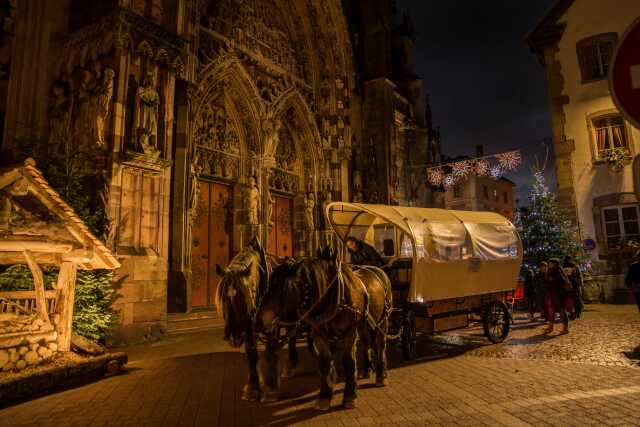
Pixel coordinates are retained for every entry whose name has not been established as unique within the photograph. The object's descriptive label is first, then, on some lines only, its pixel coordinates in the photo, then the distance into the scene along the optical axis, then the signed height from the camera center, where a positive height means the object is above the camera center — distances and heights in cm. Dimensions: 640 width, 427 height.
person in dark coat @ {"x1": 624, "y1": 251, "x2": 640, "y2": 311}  781 -33
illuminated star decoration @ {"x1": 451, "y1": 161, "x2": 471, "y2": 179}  1631 +401
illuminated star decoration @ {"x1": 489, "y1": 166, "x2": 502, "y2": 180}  1513 +355
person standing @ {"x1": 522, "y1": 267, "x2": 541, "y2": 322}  1188 -84
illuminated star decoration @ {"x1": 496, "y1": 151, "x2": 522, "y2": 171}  1502 +398
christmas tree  1530 +130
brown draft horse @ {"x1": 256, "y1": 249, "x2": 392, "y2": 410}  423 -48
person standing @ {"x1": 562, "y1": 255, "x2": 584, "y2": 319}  1118 -79
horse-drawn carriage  665 +6
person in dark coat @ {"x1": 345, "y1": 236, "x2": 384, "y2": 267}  688 +20
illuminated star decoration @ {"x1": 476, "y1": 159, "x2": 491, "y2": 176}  1558 +385
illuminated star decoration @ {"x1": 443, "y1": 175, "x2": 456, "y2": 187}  1728 +376
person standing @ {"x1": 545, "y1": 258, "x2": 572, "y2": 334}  909 -65
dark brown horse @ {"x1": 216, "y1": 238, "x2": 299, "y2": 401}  429 -35
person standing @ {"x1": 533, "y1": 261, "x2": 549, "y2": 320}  1041 -75
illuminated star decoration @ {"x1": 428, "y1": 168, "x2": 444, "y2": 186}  1877 +428
